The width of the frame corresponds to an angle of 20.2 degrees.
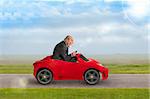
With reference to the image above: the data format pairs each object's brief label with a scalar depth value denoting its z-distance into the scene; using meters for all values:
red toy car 10.37
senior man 9.29
